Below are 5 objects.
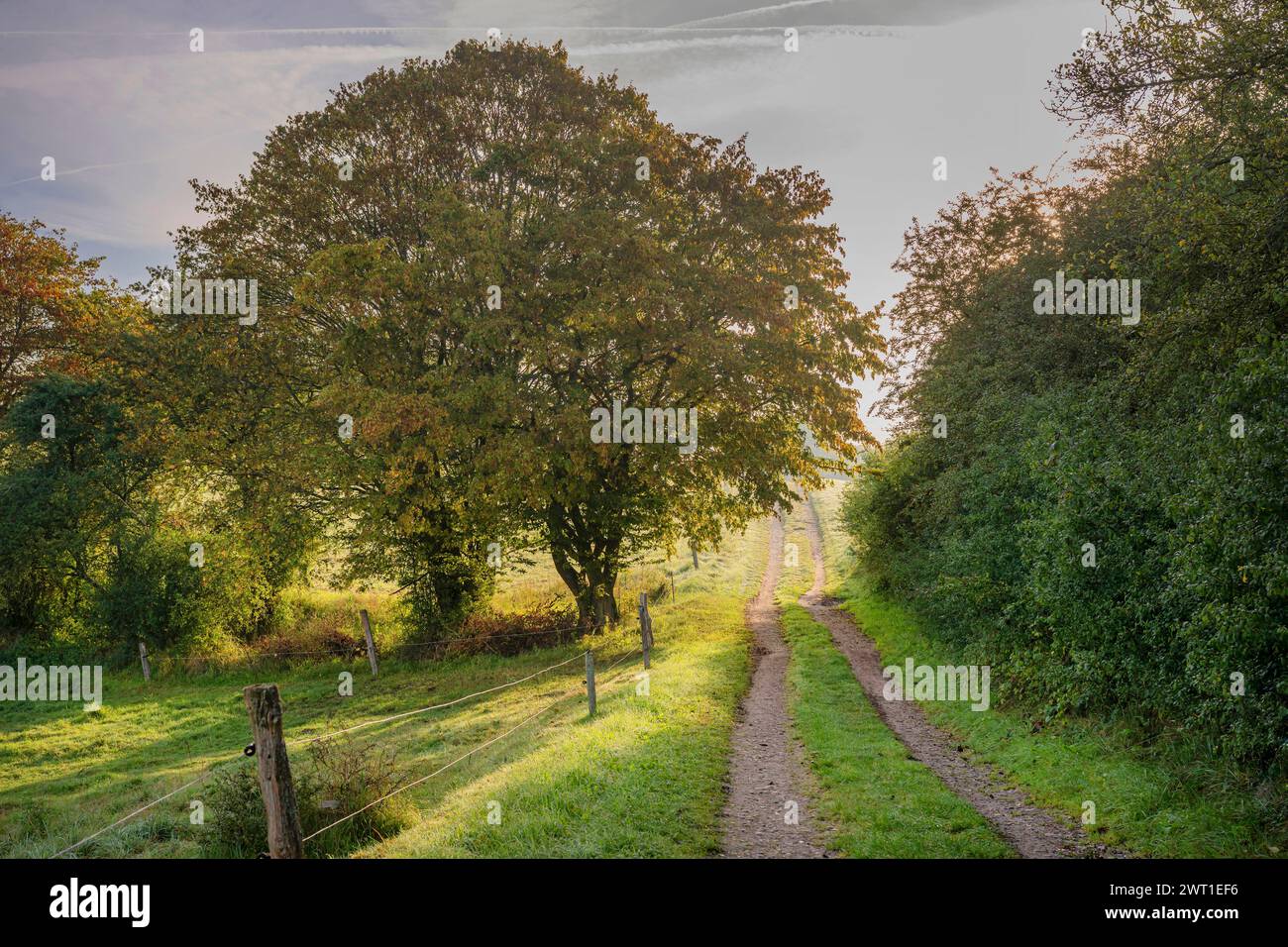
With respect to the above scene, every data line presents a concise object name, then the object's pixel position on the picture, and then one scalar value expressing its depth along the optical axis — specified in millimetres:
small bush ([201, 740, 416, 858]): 9055
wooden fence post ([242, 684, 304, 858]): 7414
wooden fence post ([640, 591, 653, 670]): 18938
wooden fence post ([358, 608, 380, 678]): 22328
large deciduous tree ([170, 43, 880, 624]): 19141
